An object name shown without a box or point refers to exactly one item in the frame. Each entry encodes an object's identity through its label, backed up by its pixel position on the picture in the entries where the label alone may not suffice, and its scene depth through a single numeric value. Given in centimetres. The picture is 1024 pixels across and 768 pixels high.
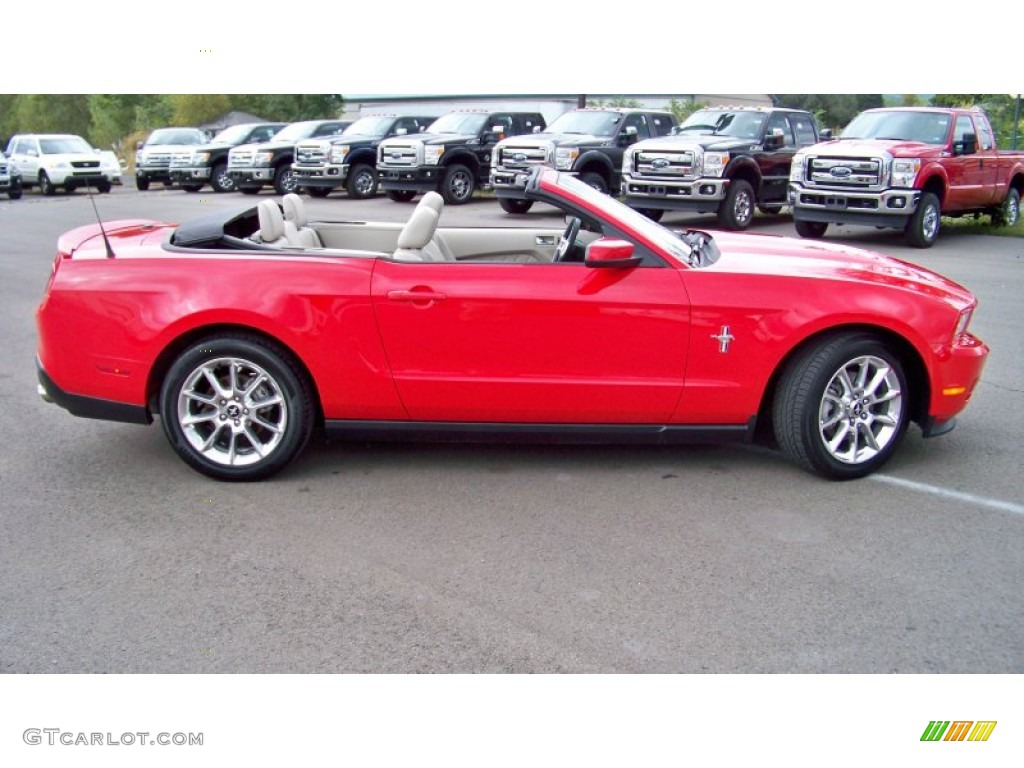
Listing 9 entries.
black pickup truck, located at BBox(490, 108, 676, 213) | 1759
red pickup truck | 1348
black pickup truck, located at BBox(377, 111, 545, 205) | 2008
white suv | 2592
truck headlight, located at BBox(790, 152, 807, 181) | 1430
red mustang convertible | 451
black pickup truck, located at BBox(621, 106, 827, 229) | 1539
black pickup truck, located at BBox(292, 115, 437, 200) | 2164
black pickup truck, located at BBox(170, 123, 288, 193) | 2480
